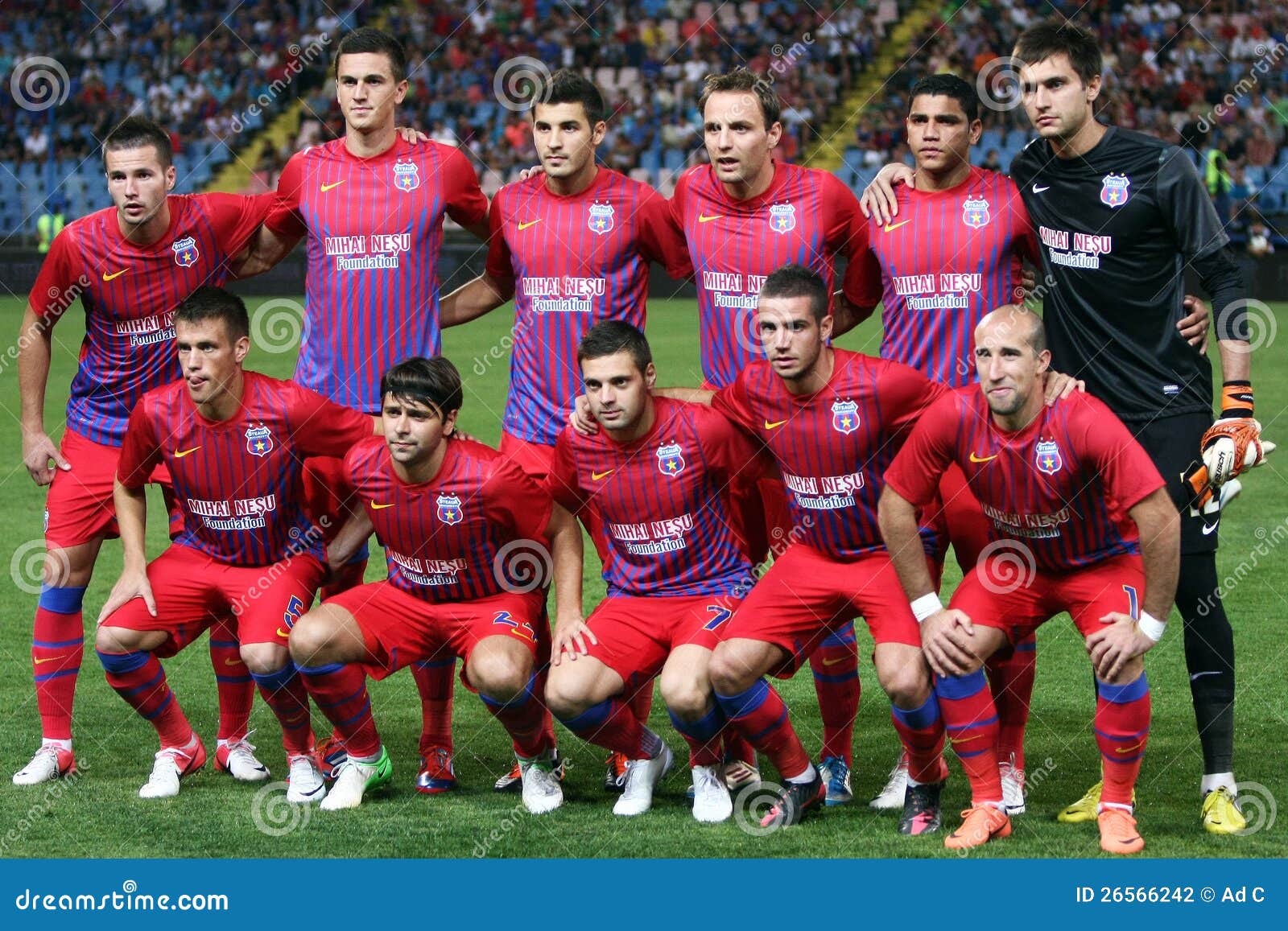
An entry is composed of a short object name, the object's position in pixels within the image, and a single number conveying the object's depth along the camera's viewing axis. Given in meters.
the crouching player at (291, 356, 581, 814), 11.08
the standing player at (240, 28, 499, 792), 12.16
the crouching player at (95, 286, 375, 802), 11.48
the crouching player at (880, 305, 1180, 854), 9.84
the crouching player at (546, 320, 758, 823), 10.81
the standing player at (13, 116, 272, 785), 12.11
